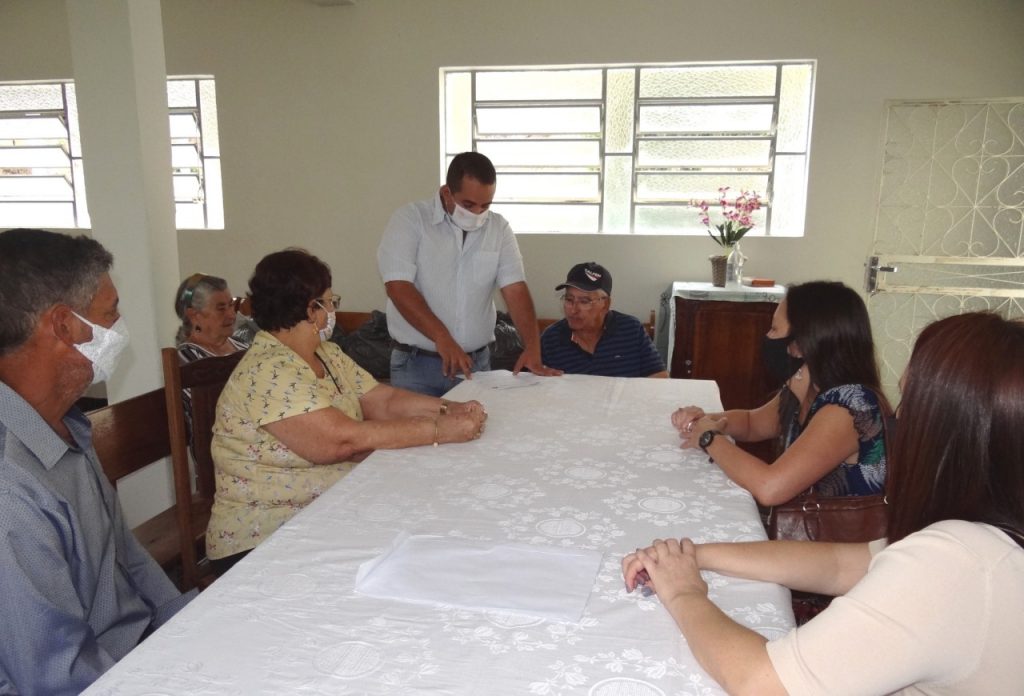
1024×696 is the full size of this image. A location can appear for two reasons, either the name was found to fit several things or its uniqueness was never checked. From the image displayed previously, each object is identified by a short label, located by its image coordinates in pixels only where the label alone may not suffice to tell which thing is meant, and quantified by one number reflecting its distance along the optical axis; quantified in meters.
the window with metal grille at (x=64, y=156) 5.39
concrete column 2.80
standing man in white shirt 2.70
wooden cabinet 4.21
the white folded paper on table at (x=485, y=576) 0.98
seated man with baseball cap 2.89
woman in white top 0.75
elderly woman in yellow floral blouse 1.64
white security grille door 4.34
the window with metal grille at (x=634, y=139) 4.70
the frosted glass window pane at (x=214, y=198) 5.48
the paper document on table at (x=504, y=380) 2.39
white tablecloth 0.83
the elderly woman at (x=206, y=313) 2.68
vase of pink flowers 4.46
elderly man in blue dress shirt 1.02
